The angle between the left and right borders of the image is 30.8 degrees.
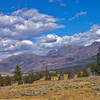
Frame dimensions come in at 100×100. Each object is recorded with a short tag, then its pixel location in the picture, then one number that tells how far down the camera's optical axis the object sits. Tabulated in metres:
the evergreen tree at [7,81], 130.94
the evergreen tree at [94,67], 111.38
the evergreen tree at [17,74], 101.76
